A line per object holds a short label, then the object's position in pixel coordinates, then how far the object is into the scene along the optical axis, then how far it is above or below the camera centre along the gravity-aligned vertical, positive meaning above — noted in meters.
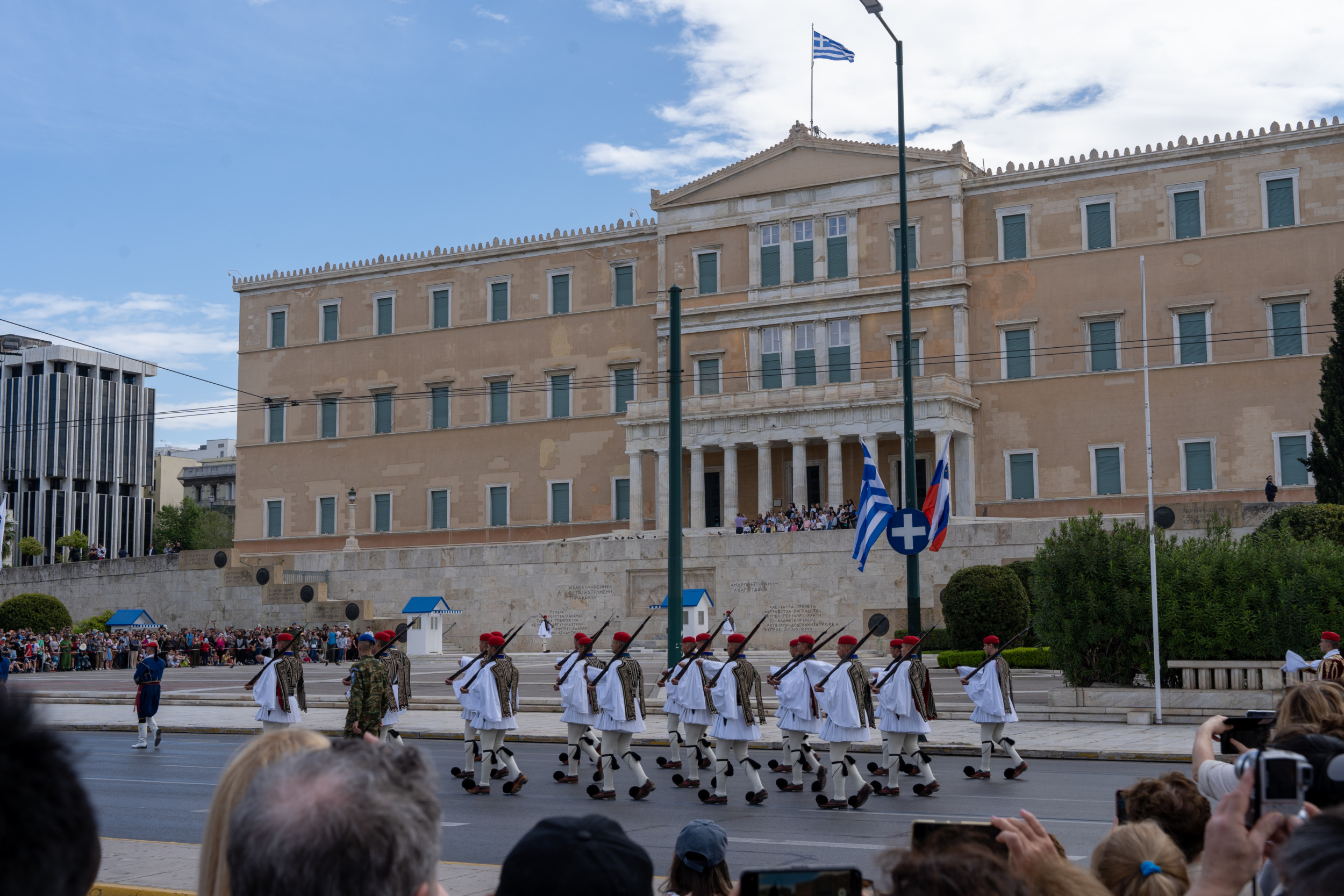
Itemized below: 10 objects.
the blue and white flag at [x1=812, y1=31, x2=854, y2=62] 34.84 +13.27
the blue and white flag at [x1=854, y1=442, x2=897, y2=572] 25.28 +1.00
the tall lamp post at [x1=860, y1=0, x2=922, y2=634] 19.62 +2.36
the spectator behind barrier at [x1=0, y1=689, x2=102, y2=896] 2.02 -0.38
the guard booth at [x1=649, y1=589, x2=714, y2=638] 39.72 -1.46
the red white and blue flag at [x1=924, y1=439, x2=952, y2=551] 25.86 +1.10
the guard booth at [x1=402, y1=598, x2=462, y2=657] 45.00 -2.08
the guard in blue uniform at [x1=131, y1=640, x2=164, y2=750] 20.38 -1.92
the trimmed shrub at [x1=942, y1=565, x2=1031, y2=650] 31.00 -1.11
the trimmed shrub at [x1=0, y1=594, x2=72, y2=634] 48.09 -1.70
